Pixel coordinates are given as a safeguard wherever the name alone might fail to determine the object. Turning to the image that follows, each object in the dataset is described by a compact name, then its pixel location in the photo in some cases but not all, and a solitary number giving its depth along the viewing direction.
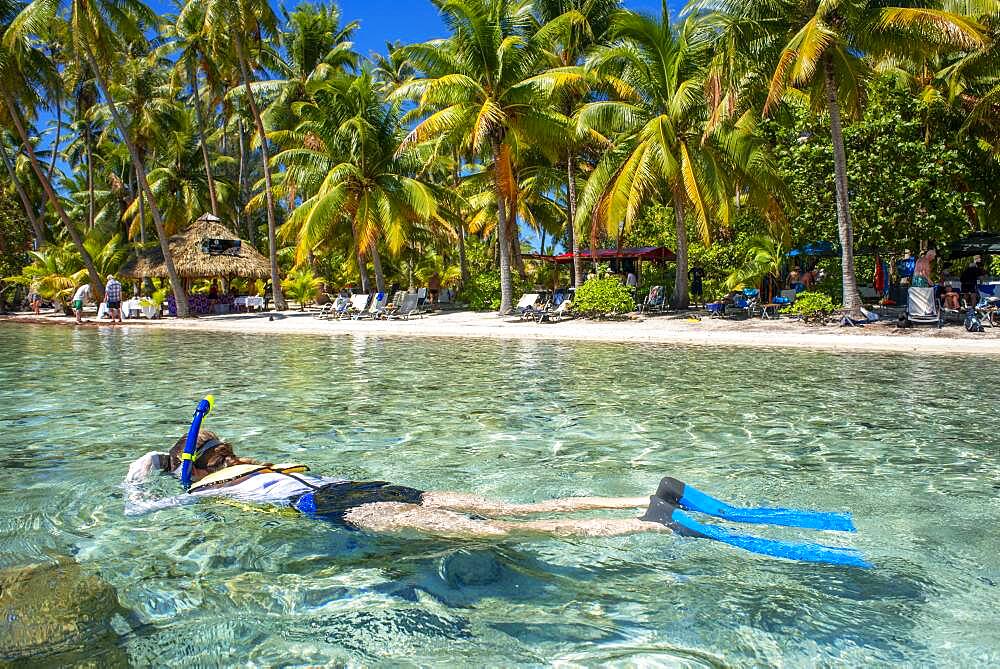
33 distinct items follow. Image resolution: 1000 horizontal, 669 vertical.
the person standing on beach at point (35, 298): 30.51
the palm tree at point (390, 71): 35.20
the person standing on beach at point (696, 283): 24.67
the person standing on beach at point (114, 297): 25.00
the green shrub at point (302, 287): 32.75
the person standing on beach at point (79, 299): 24.73
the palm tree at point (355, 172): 24.03
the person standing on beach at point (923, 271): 15.47
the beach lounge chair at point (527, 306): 20.89
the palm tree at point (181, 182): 37.41
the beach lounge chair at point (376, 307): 23.89
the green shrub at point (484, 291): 26.16
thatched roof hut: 28.38
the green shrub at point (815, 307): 16.66
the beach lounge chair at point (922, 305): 14.05
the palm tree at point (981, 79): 16.57
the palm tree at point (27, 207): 29.77
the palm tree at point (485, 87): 20.16
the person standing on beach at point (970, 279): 17.88
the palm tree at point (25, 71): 23.72
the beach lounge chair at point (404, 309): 23.58
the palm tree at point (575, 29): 24.67
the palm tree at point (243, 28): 25.64
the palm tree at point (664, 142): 19.03
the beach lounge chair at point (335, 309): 24.75
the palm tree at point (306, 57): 32.53
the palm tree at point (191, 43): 27.47
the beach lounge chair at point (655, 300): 21.28
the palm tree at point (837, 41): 13.90
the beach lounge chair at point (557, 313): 20.39
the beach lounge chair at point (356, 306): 24.38
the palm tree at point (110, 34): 23.36
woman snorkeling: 3.68
